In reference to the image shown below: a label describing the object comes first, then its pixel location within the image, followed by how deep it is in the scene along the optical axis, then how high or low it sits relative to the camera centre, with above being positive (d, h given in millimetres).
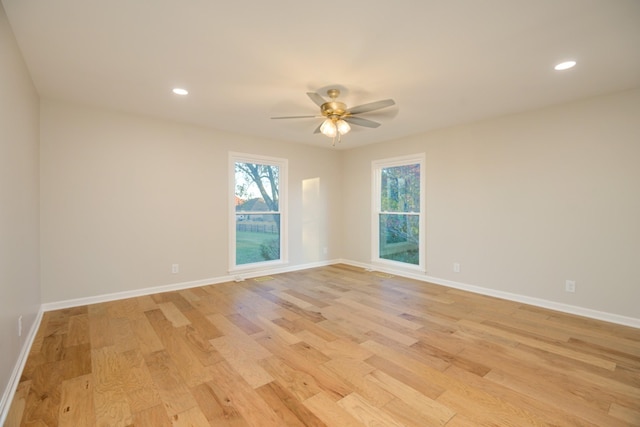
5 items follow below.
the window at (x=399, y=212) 4992 -13
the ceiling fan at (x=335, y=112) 2904 +1037
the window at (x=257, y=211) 4922 +15
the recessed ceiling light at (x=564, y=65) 2512 +1276
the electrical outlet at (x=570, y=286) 3396 -881
